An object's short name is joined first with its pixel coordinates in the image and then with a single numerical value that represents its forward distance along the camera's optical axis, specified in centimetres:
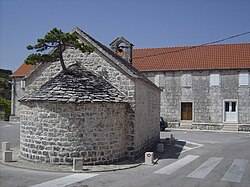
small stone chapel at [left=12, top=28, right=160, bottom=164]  1054
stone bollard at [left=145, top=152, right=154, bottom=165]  1133
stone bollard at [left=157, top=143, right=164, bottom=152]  1469
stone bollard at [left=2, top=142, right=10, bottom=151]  1312
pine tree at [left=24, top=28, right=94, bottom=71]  1117
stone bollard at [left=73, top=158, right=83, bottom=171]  967
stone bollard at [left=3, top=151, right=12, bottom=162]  1084
